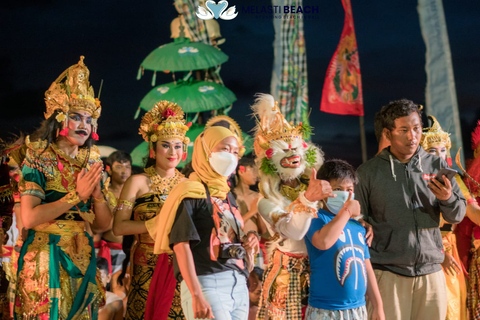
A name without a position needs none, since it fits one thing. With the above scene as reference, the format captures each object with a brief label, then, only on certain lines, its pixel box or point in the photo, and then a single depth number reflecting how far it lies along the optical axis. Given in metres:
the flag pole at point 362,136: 8.55
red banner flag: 8.45
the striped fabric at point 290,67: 8.97
